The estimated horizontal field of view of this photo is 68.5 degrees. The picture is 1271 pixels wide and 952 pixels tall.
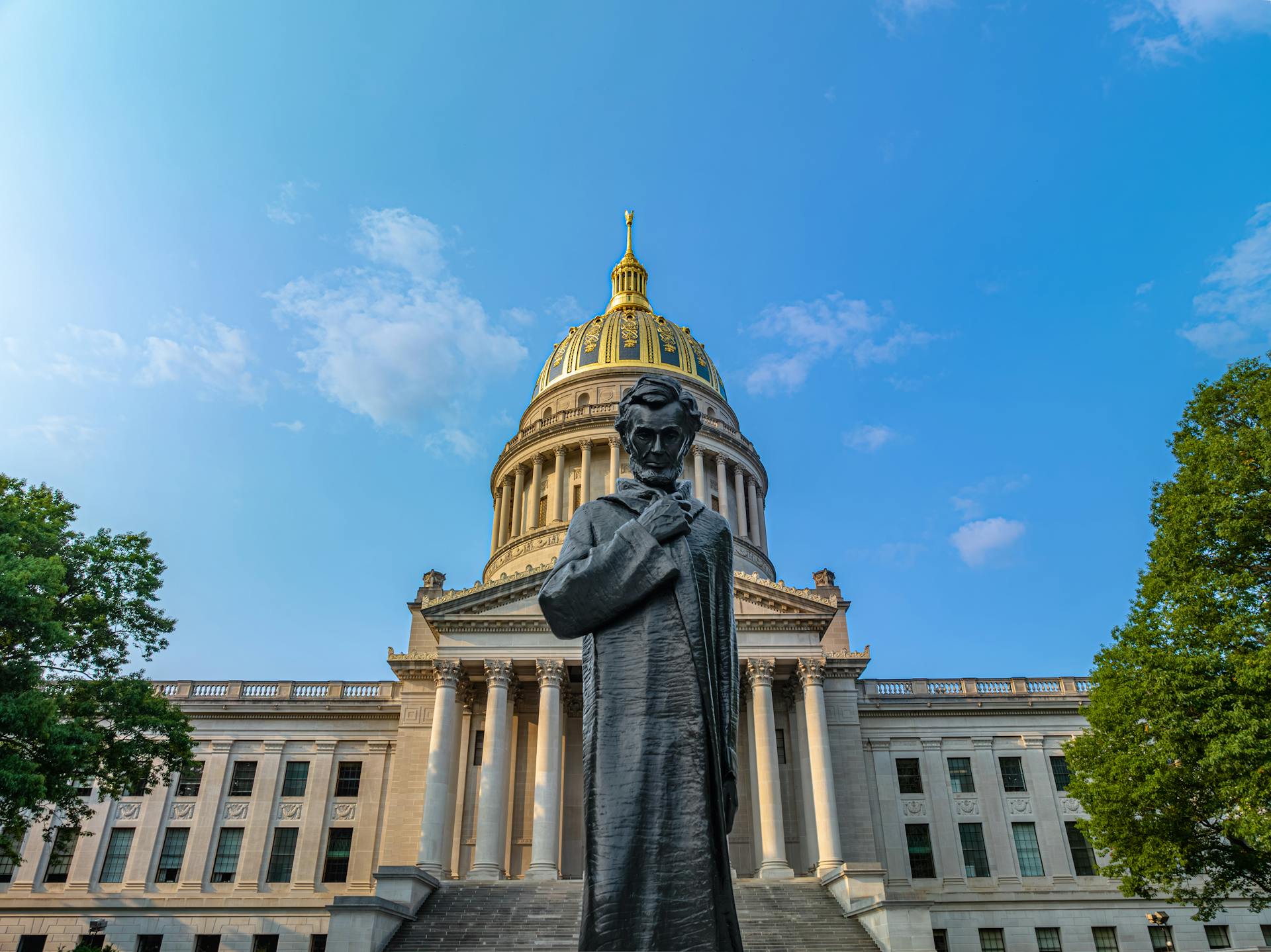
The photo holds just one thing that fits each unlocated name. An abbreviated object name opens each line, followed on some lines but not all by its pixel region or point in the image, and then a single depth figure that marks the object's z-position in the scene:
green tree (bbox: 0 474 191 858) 21.62
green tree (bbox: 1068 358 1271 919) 20.86
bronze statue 4.41
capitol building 37.00
